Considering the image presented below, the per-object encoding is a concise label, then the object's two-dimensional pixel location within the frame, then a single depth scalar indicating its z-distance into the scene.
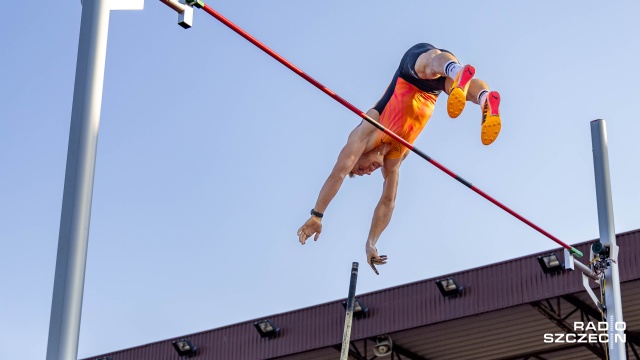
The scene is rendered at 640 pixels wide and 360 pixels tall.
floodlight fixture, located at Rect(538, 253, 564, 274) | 16.39
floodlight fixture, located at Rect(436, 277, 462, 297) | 17.06
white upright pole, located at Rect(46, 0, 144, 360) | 6.41
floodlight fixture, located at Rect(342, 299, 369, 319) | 17.69
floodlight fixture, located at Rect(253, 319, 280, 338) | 18.33
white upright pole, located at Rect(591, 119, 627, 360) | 10.72
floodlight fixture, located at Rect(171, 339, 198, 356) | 19.05
